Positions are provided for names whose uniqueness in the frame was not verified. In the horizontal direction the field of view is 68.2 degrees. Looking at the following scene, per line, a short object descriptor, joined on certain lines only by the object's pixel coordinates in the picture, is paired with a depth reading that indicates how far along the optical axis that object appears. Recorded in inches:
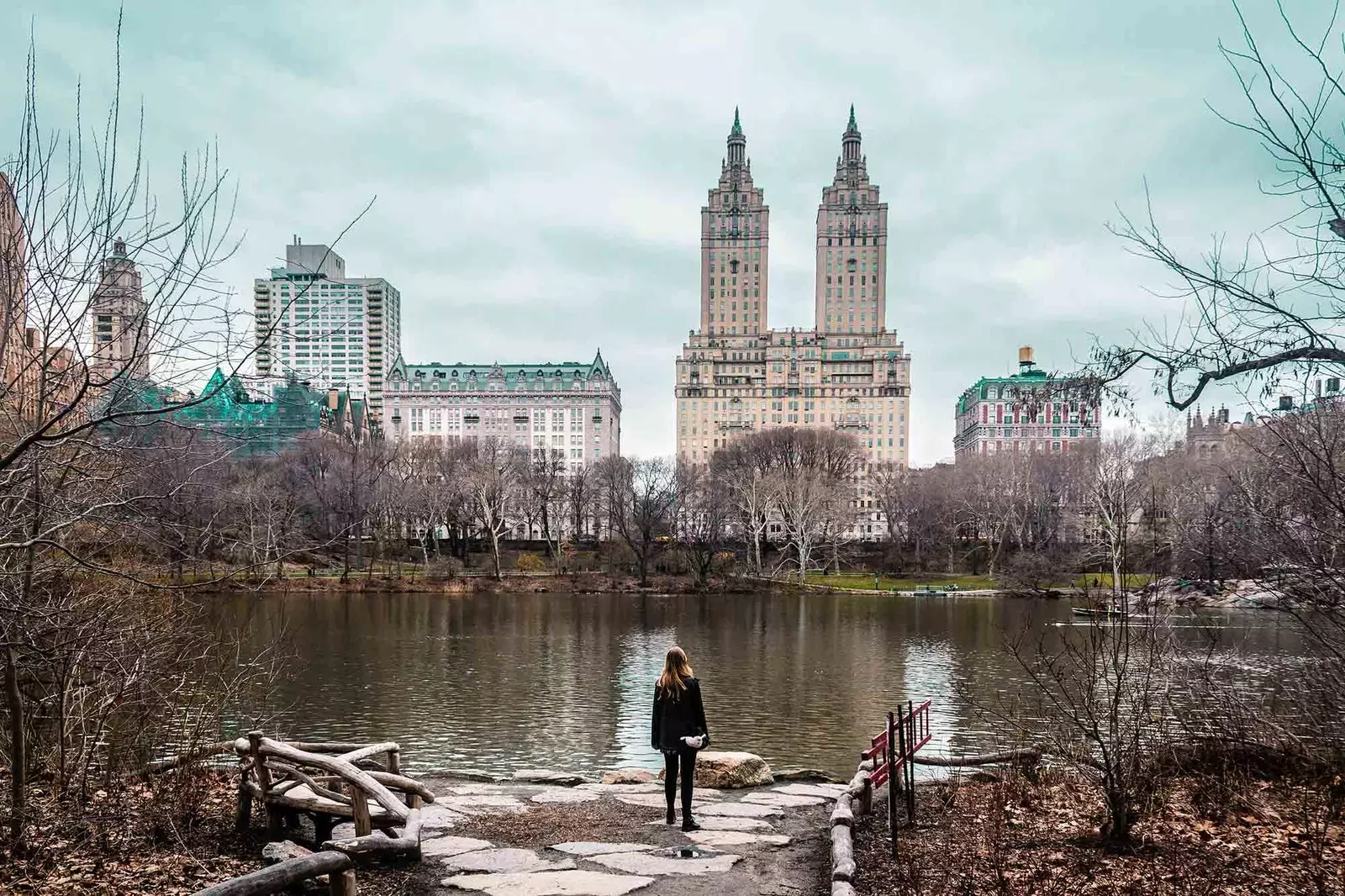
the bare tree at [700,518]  2314.2
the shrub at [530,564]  2404.0
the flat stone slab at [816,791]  437.2
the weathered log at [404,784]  300.7
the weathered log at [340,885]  229.0
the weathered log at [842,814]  320.5
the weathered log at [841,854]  268.5
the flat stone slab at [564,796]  414.9
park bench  269.1
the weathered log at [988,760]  431.5
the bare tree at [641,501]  2301.9
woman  336.5
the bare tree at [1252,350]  218.4
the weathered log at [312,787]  293.0
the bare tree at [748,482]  2470.5
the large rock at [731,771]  459.5
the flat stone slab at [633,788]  439.2
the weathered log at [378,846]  233.5
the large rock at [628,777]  483.5
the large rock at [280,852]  288.5
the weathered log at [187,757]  345.6
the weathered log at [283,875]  193.9
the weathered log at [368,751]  314.2
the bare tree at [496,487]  2455.7
